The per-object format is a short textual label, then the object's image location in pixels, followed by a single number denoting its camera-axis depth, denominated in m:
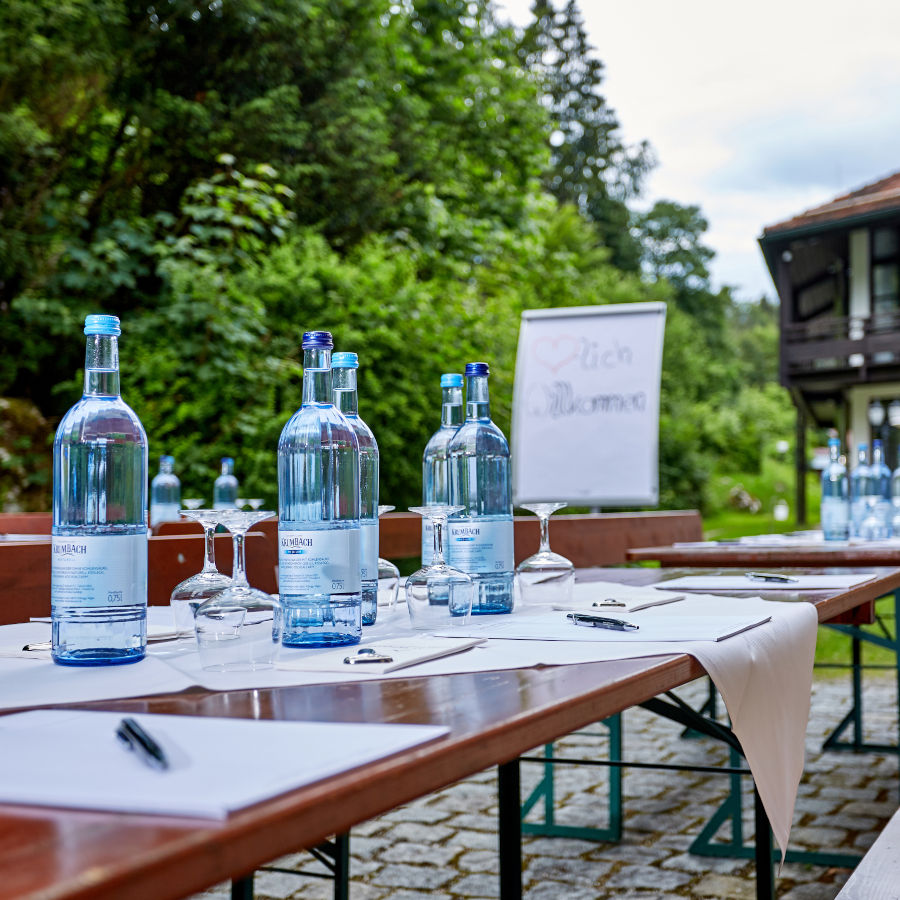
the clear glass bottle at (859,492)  4.04
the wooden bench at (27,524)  3.22
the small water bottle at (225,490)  5.69
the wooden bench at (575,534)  3.00
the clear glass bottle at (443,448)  1.70
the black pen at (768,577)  2.03
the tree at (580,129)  25.80
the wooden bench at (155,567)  1.72
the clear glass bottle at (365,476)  1.40
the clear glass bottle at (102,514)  1.04
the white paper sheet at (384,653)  1.05
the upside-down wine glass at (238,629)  1.03
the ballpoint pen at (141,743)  0.65
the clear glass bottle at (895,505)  4.21
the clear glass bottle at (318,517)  1.14
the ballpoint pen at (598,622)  1.32
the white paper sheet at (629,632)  1.27
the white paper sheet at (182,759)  0.58
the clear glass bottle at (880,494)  3.90
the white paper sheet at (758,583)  1.96
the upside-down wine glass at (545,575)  1.66
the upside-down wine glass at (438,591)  1.35
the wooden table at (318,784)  0.48
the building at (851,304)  18.33
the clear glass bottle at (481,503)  1.49
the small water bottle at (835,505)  3.69
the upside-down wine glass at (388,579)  1.53
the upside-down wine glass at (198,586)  1.17
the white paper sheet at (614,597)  1.61
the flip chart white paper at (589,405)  5.44
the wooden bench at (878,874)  1.39
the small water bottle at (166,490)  5.36
